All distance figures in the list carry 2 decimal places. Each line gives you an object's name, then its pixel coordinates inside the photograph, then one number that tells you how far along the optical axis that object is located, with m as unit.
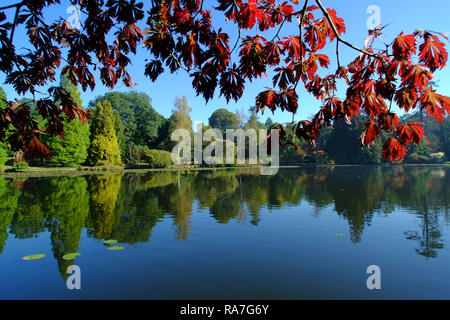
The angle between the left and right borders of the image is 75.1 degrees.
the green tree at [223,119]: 77.25
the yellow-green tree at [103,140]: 34.53
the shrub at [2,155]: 25.83
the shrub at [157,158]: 39.19
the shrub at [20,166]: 27.69
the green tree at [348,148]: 55.75
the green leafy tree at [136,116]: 47.44
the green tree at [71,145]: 32.34
